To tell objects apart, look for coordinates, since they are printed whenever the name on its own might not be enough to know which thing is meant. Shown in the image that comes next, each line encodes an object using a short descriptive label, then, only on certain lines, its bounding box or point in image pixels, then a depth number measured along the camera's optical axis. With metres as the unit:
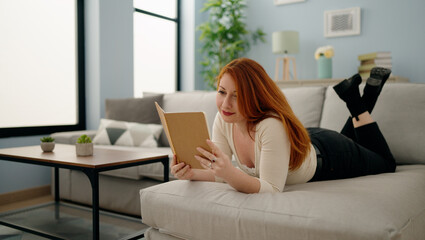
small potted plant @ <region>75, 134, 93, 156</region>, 1.97
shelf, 3.66
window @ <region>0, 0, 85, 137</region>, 3.07
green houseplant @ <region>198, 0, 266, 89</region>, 4.62
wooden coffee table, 1.66
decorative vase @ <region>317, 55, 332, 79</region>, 4.09
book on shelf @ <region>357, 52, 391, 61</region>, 3.81
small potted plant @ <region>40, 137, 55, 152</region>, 2.12
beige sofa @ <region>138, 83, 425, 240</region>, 0.99
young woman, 1.19
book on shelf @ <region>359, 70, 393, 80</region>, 3.85
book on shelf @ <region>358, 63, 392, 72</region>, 3.82
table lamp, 4.21
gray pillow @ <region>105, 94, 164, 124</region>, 3.08
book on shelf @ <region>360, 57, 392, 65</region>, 3.81
